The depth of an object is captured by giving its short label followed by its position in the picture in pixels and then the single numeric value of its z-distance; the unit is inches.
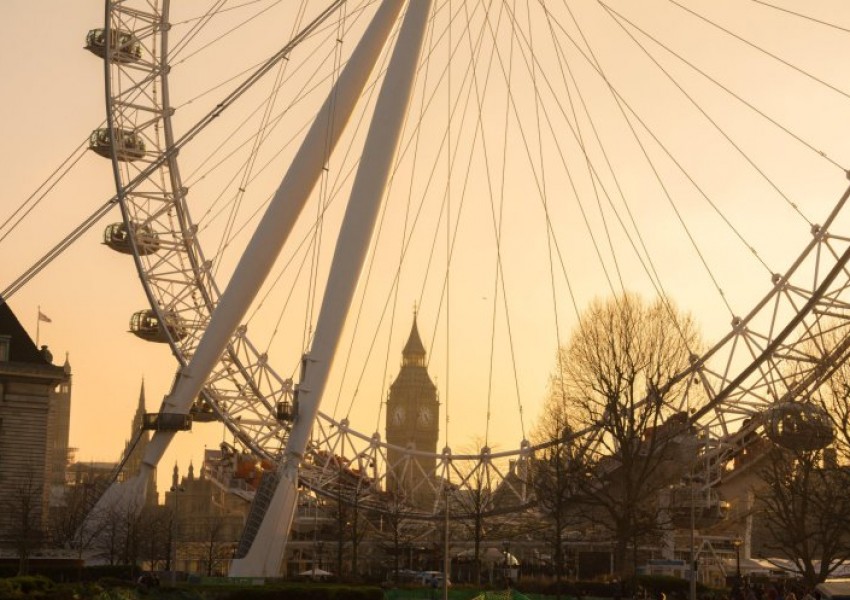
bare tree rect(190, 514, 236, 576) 4719.5
